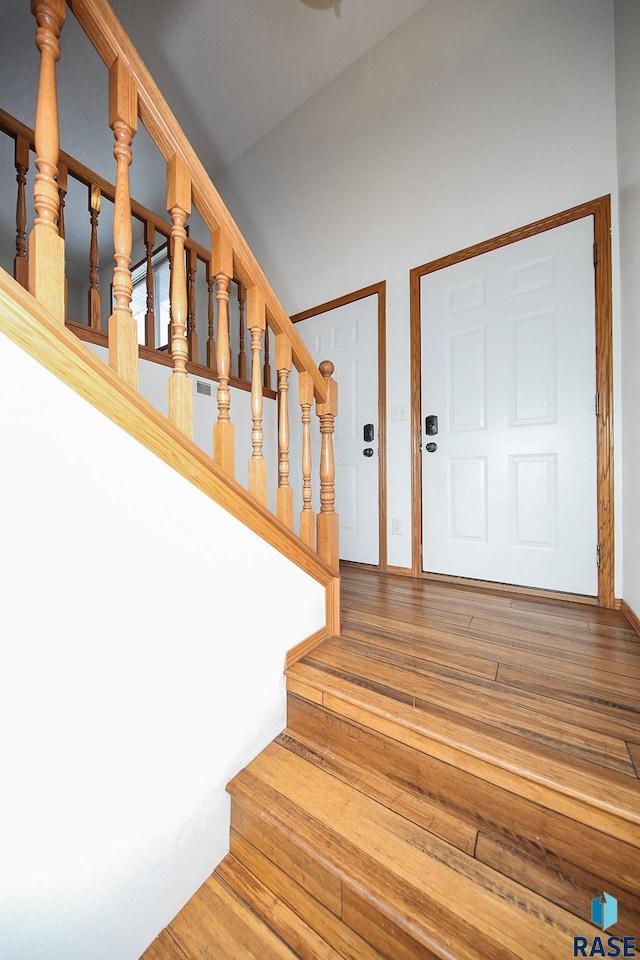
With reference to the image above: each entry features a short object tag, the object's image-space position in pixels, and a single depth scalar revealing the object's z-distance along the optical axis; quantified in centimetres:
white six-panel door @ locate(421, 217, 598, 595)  183
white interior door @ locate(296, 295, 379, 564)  251
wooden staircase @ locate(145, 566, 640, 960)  69
